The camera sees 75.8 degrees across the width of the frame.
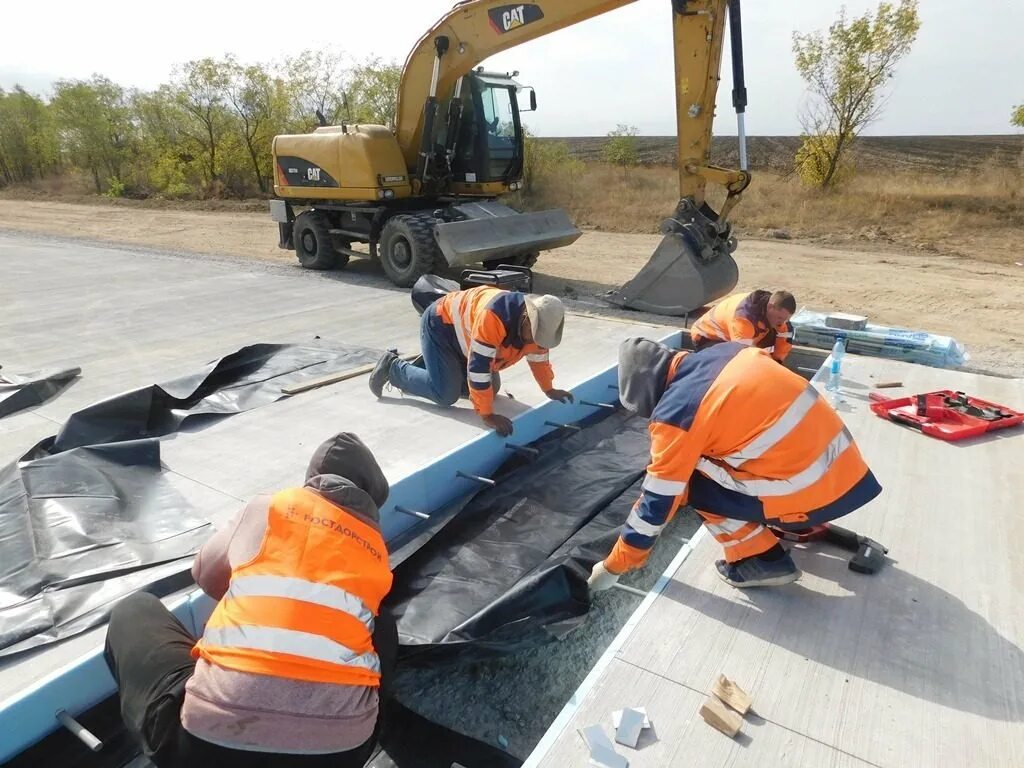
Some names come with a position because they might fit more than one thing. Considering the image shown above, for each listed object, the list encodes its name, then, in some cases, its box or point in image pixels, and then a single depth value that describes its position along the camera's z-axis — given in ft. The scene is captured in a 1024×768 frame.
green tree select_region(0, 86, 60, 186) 87.45
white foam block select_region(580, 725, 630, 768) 5.43
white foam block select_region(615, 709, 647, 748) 5.62
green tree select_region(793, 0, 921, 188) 45.01
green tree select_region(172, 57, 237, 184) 70.18
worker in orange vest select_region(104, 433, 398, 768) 4.78
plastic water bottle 13.23
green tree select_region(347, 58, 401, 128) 65.67
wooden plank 14.15
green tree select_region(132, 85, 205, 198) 73.00
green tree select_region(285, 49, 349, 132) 70.03
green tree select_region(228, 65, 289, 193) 71.00
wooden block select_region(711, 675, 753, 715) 5.90
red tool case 11.10
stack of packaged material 15.92
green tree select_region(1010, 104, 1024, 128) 52.11
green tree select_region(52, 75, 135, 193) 77.71
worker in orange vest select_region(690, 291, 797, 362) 13.03
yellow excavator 20.90
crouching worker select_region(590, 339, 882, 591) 6.66
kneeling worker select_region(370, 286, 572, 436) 10.93
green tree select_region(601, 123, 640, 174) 74.18
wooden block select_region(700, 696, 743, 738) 5.70
